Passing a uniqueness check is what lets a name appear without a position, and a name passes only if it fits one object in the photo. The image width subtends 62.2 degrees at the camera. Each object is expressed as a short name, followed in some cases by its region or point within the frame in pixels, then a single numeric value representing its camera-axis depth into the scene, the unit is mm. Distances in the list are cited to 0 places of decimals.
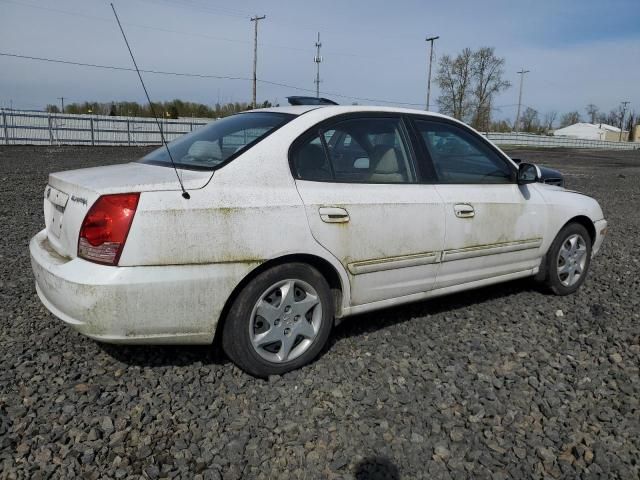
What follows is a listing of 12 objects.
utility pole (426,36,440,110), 46406
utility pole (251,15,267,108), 37594
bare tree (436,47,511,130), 55891
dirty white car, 2605
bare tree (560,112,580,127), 122625
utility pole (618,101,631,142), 111562
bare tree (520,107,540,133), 84688
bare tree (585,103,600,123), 119562
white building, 104188
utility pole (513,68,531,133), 67562
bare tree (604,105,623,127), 117269
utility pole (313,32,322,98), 49781
